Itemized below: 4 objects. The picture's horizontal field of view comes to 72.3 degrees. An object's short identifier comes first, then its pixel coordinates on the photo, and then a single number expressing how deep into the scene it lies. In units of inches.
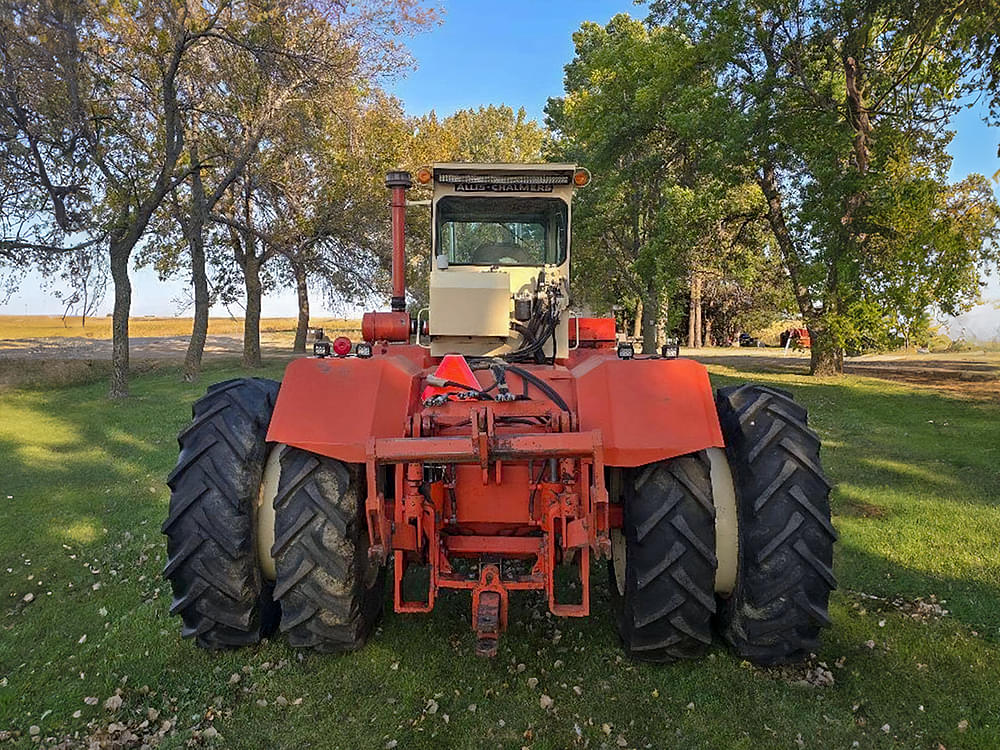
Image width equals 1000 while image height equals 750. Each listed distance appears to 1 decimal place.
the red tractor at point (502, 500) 140.6
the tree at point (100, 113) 555.5
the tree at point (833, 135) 593.0
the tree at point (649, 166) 718.0
